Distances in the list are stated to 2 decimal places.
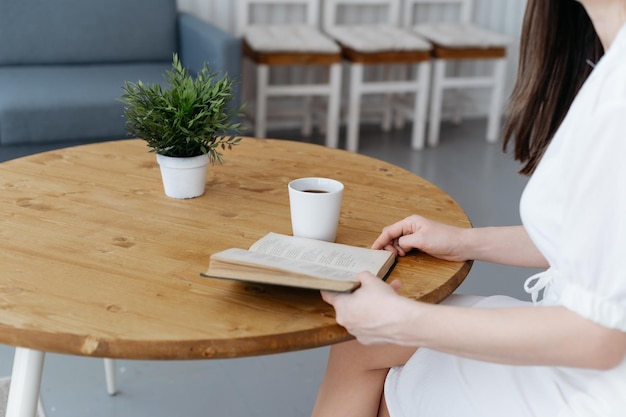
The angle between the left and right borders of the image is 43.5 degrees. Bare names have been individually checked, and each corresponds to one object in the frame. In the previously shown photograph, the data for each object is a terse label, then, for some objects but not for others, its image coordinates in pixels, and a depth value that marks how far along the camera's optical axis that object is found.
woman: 0.84
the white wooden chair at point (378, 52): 3.61
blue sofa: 2.78
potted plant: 1.32
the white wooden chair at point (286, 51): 3.46
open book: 0.98
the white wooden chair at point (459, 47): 3.79
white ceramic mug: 1.17
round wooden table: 0.94
